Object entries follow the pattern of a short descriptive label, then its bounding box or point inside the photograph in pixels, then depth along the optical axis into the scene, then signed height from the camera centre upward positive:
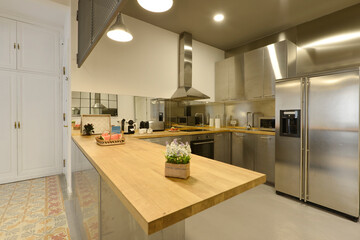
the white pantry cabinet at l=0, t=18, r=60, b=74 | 3.02 +1.30
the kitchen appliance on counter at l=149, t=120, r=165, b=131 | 3.19 -0.12
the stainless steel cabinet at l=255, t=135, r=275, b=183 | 2.94 -0.64
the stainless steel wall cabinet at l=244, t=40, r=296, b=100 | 3.06 +0.95
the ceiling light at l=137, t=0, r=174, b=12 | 1.29 +0.86
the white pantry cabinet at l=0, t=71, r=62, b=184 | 3.05 -0.13
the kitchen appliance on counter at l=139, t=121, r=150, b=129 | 3.06 -0.11
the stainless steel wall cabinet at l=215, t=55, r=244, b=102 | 3.74 +0.89
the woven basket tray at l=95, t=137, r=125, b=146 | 1.65 -0.22
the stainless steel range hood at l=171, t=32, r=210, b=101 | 3.56 +1.01
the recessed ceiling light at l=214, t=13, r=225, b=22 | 2.94 +1.72
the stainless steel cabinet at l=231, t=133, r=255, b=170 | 3.23 -0.60
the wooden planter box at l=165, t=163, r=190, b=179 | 0.79 -0.23
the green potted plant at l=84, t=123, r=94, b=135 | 2.33 -0.13
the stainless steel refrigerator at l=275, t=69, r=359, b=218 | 1.99 -0.26
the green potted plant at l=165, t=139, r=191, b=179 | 0.80 -0.20
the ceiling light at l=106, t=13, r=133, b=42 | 1.89 +1.01
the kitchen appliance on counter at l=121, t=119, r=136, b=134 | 2.77 -0.13
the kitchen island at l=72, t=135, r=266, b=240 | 0.56 -0.28
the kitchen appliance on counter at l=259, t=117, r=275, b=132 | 3.38 -0.09
